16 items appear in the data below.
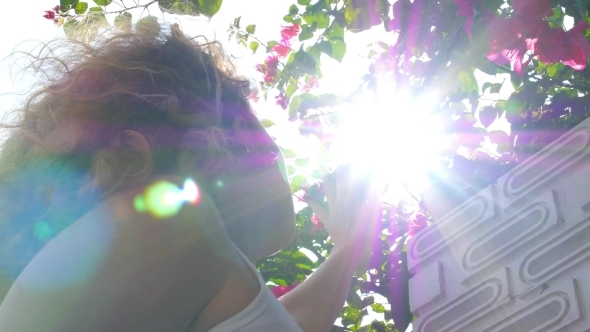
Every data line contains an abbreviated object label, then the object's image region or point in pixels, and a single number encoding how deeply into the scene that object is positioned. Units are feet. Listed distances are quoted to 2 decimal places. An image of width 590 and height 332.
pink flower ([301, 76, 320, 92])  8.43
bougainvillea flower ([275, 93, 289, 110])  8.70
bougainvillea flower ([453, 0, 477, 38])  5.42
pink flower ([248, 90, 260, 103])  4.25
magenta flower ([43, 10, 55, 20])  8.47
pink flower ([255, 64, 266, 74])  8.77
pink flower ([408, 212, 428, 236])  7.64
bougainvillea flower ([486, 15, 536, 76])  5.20
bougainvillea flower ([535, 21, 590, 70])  5.15
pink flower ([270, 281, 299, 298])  7.53
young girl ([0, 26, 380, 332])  2.45
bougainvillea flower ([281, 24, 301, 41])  7.92
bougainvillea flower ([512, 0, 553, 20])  4.89
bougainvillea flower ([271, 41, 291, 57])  8.44
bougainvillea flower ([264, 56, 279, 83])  8.60
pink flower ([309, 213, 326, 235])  7.89
